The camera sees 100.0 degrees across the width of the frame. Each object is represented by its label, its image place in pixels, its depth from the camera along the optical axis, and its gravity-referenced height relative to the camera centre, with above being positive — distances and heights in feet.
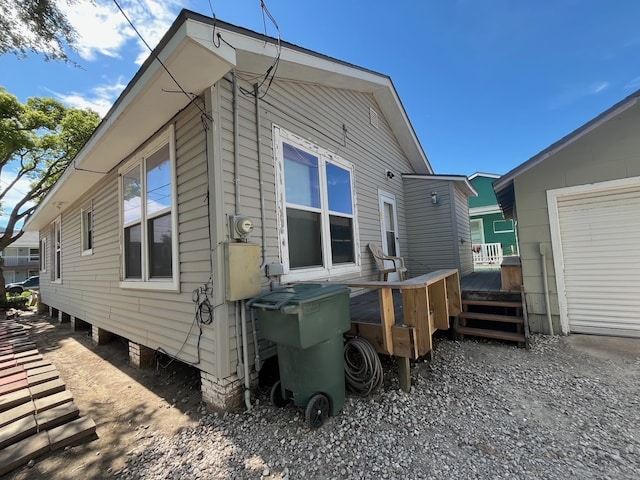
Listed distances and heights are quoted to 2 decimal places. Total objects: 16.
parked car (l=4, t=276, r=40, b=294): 67.35 -4.41
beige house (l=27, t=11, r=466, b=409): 8.80 +3.09
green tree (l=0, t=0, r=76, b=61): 9.95 +9.24
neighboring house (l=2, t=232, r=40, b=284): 96.07 +3.96
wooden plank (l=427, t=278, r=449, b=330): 11.02 -2.46
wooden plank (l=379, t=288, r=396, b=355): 9.06 -2.49
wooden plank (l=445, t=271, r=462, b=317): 13.66 -2.71
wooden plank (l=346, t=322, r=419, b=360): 8.87 -3.15
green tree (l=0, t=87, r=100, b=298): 39.28 +20.36
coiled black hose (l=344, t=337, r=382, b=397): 9.02 -4.13
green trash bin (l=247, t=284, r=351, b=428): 7.39 -2.50
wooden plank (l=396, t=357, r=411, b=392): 9.40 -4.47
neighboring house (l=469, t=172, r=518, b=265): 45.88 +3.69
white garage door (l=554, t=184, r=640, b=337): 13.21 -1.19
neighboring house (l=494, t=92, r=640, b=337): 13.15 +0.51
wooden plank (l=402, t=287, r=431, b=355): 8.87 -2.27
